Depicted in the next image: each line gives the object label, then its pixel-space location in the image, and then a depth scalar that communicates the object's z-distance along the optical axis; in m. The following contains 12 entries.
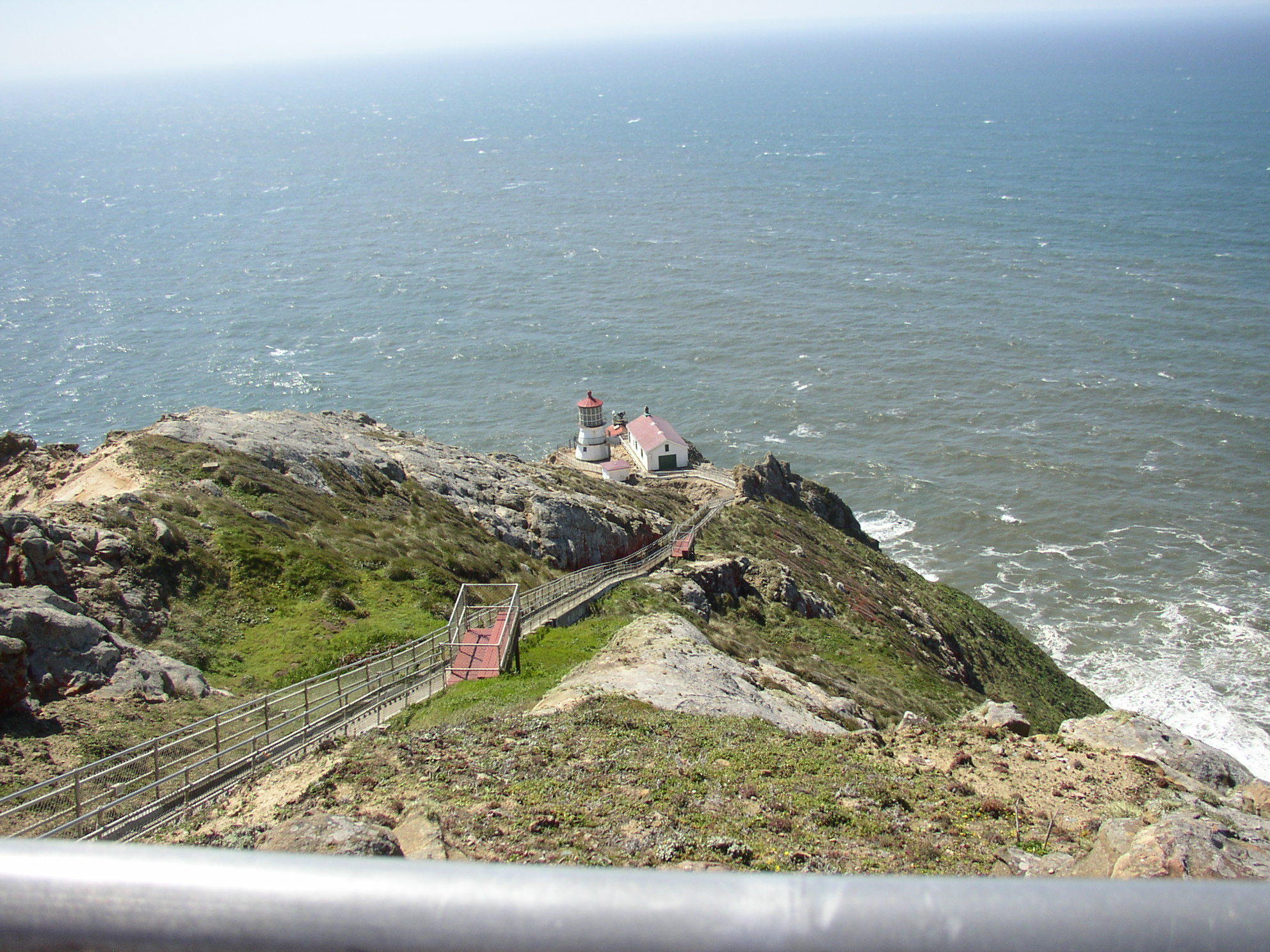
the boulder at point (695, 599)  34.00
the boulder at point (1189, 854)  13.12
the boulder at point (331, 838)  11.43
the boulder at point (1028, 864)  14.55
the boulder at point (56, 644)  18.20
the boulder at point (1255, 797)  18.88
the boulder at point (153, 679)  19.19
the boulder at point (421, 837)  12.77
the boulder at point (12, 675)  16.88
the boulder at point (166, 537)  24.88
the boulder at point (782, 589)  37.53
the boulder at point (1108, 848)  14.34
